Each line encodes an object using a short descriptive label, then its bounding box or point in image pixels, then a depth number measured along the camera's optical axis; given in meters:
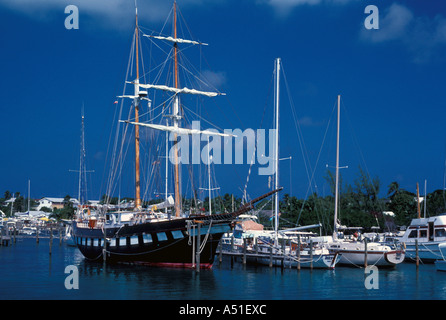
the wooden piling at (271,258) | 45.44
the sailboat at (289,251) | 45.31
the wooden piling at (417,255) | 50.12
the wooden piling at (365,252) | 45.45
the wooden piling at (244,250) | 47.94
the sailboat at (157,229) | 44.78
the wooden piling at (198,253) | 40.66
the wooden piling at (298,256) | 44.17
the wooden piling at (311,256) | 44.30
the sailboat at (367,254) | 47.50
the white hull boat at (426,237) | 53.44
